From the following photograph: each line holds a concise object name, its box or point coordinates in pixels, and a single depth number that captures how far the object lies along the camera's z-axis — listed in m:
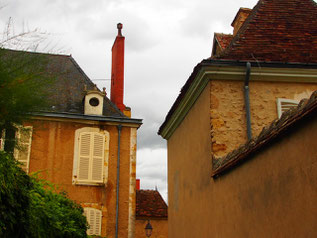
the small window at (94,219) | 14.70
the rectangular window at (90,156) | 15.19
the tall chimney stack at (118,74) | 18.01
